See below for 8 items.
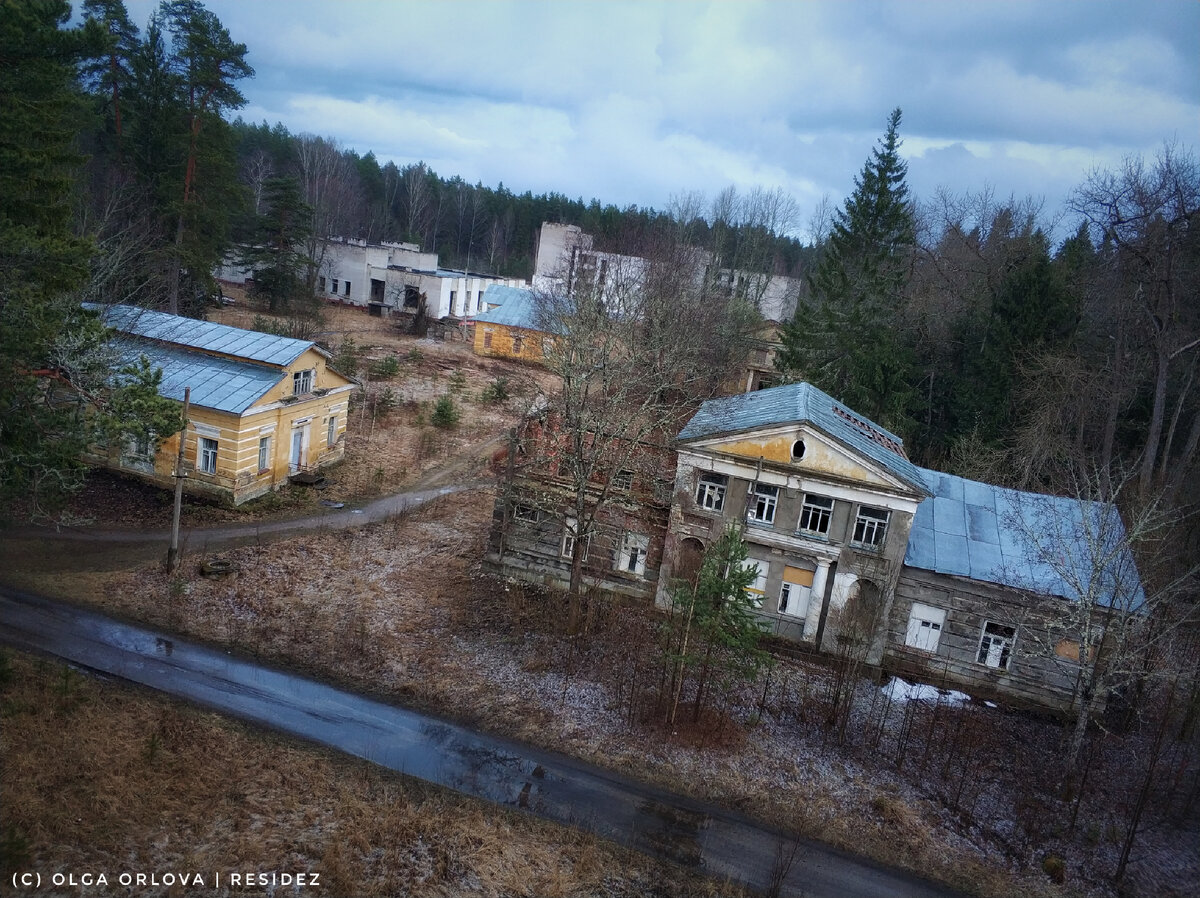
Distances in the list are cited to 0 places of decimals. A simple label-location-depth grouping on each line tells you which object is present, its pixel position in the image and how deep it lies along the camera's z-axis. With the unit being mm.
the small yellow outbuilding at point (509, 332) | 56344
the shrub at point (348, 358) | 43688
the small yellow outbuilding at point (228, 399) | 25406
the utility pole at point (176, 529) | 20781
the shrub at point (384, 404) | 38969
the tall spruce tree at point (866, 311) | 34812
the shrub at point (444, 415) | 38312
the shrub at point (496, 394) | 45031
